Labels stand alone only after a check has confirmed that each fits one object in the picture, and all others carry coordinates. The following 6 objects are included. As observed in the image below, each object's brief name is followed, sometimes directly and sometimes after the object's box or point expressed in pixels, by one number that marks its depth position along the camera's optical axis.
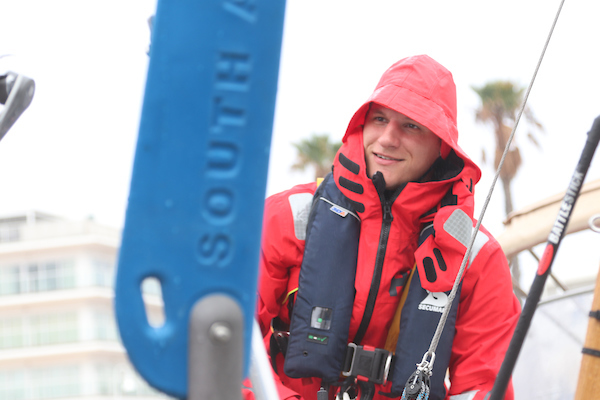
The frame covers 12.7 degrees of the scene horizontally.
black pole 3.98
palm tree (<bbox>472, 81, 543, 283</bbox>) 24.25
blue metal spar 2.25
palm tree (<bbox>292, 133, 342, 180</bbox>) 31.85
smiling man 4.64
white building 81.57
